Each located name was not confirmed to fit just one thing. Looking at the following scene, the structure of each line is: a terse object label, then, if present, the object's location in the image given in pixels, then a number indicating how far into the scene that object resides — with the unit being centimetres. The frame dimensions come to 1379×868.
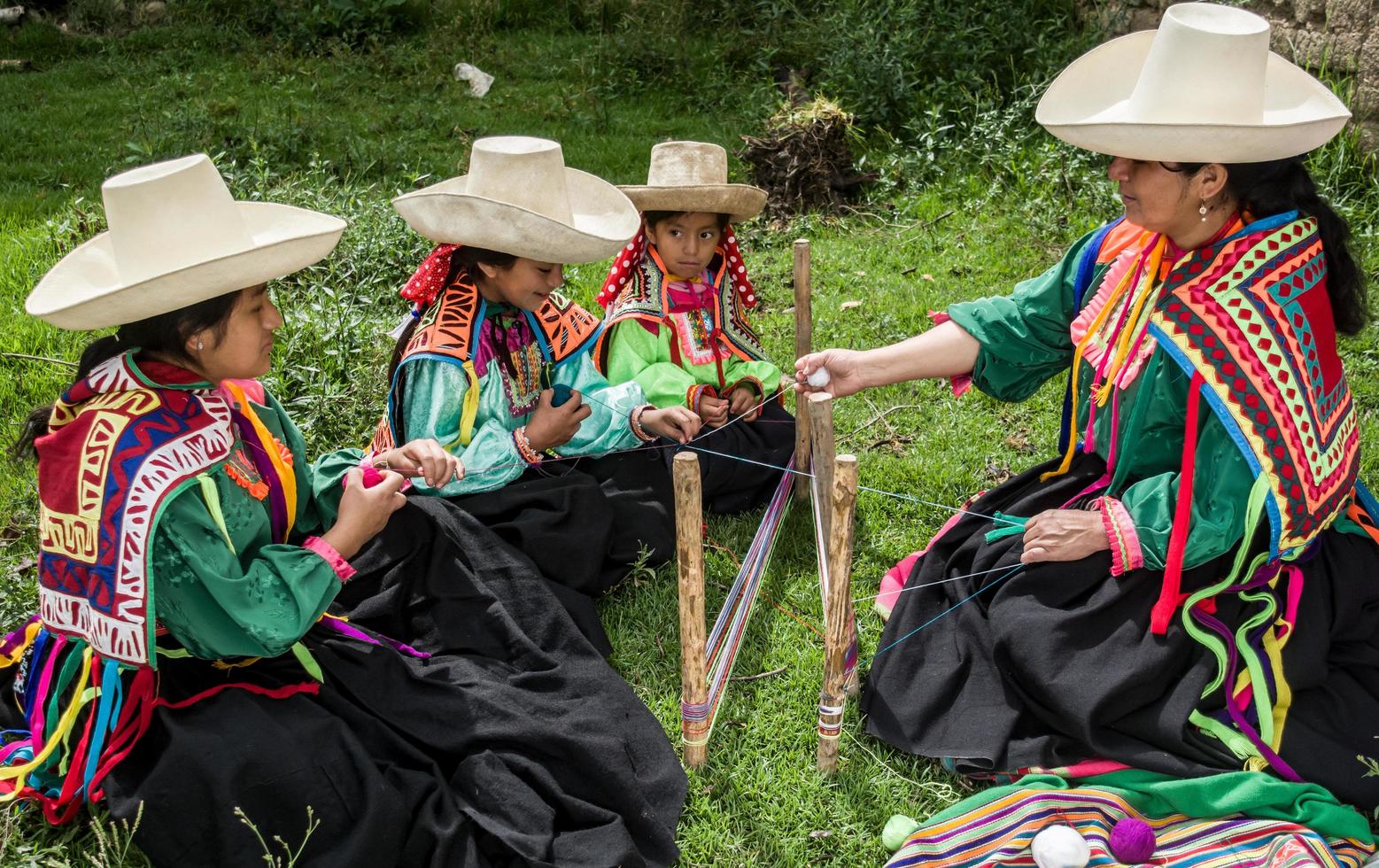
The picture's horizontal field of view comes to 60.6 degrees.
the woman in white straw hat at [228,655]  267
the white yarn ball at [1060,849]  275
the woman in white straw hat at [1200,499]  295
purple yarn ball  281
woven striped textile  282
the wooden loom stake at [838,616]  301
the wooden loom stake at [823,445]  358
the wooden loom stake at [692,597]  289
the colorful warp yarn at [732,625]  322
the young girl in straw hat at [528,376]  356
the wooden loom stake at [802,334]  416
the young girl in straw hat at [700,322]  432
